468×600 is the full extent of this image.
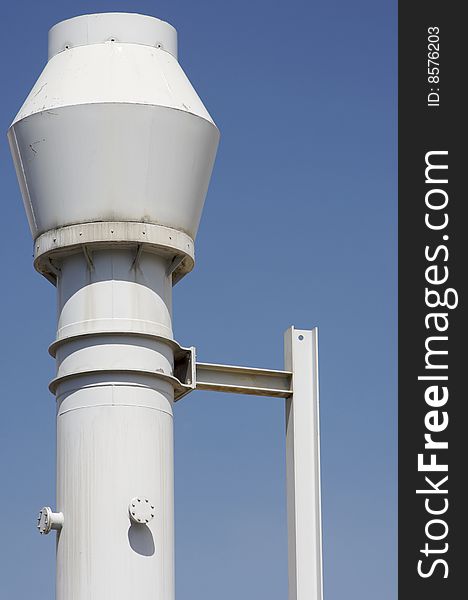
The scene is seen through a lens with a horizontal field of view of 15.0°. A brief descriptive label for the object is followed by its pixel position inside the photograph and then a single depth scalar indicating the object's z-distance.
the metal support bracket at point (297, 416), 32.44
